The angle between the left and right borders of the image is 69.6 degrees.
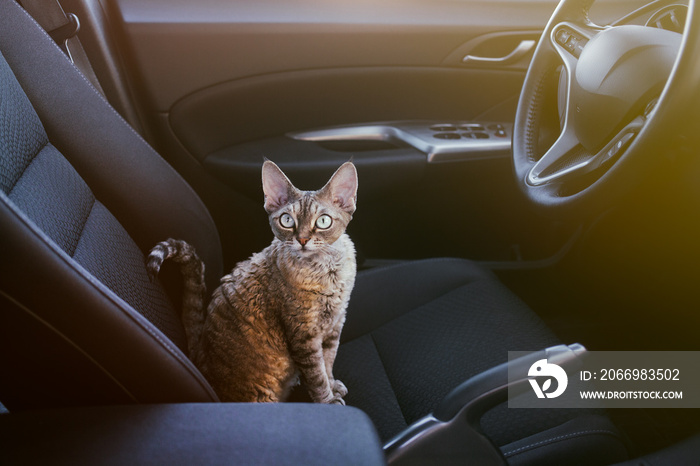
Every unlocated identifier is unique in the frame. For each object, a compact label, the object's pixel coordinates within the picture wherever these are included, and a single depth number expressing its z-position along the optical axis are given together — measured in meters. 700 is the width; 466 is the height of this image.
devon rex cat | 1.12
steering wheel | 0.88
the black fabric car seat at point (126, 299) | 0.62
